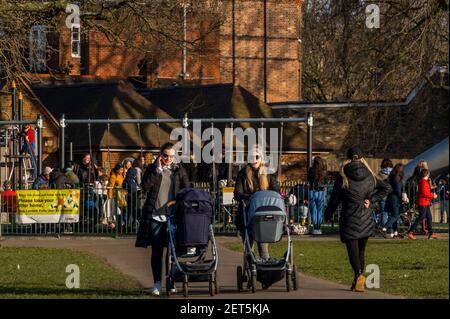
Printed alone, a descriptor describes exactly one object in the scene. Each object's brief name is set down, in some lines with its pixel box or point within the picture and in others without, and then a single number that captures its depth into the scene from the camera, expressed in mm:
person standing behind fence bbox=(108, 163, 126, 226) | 31797
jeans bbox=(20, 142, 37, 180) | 38100
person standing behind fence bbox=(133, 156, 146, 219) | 31734
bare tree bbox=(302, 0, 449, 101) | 31719
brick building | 61500
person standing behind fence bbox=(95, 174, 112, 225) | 31781
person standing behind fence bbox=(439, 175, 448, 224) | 34012
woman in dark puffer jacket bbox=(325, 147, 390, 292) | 17938
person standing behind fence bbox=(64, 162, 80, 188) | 32188
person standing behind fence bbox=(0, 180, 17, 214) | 31859
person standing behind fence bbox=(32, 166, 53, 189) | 32878
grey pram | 17906
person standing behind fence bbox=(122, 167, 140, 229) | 31719
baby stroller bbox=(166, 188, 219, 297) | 17422
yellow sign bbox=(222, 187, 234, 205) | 31891
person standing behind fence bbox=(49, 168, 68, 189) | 31859
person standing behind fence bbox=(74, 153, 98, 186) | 34584
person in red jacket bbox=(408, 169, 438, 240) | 30538
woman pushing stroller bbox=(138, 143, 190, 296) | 17750
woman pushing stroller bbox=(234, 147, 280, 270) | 18625
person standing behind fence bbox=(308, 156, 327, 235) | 31953
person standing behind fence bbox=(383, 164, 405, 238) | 30688
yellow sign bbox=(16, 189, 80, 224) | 31125
